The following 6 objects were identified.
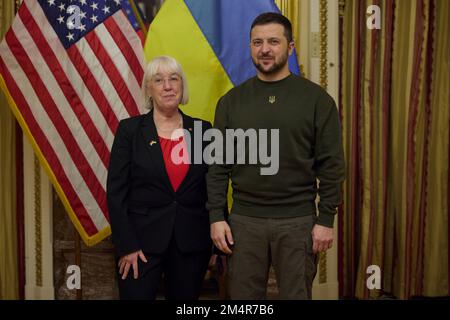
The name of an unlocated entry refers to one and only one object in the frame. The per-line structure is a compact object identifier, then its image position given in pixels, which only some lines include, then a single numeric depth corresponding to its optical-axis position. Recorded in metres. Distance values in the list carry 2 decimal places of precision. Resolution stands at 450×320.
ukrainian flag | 2.82
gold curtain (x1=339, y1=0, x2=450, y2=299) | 3.07
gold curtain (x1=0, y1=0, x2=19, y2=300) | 3.05
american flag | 2.77
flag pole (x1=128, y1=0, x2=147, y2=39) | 2.93
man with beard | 1.95
